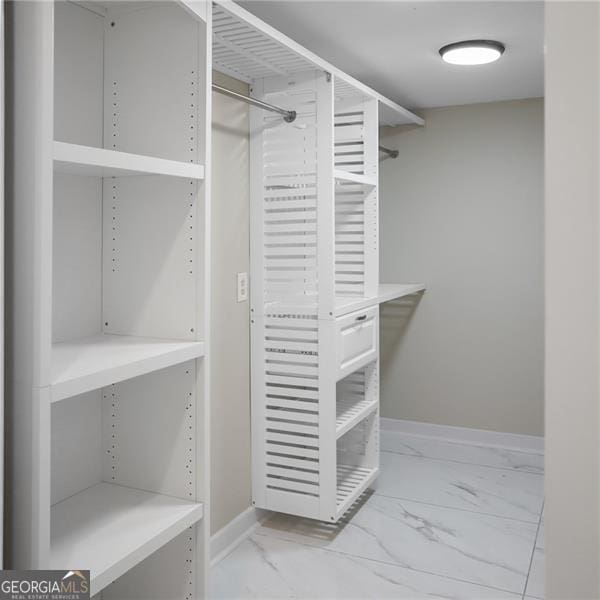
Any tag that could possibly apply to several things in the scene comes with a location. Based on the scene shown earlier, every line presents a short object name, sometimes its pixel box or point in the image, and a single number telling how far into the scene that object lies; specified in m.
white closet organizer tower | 2.59
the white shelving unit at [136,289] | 1.52
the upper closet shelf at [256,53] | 1.91
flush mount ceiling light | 2.63
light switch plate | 2.68
